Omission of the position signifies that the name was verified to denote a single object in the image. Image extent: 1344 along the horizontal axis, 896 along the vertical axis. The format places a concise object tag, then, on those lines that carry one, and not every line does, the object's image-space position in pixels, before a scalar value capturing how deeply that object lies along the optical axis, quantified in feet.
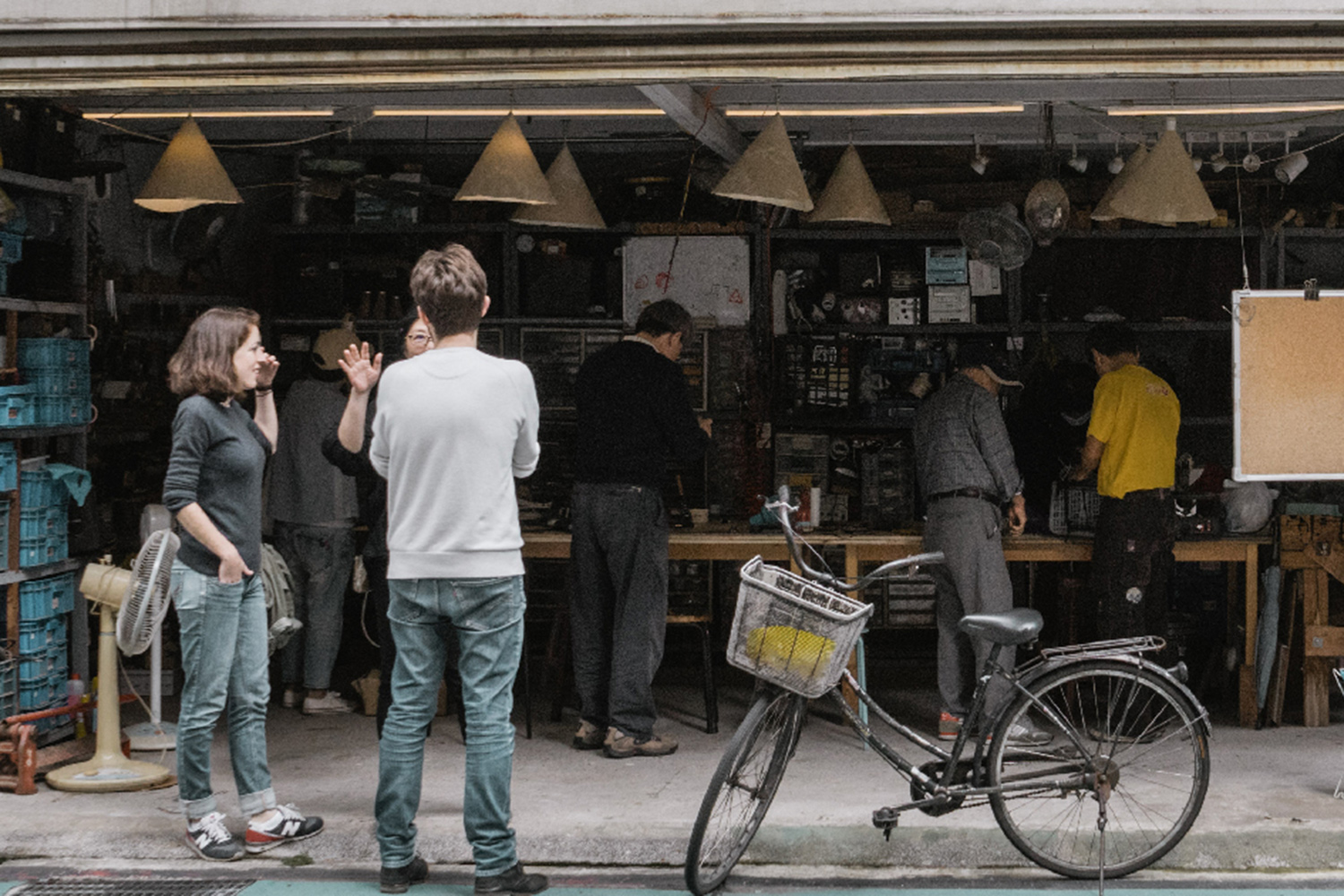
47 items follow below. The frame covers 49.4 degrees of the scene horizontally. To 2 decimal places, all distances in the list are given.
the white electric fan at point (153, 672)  18.62
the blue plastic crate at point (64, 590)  22.44
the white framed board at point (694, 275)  30.53
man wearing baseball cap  22.97
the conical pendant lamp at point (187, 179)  23.29
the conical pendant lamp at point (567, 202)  25.35
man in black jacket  21.68
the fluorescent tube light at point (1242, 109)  25.76
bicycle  15.78
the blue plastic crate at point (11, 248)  21.45
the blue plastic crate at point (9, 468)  21.22
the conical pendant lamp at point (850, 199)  25.49
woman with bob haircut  16.79
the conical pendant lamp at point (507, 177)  23.18
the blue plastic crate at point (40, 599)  21.76
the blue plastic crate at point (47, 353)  21.98
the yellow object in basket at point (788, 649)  15.61
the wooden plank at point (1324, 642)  23.79
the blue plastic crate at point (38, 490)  21.80
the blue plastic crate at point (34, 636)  21.76
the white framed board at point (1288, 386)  20.94
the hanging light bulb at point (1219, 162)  26.73
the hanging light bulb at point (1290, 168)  26.78
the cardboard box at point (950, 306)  31.27
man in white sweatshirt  15.16
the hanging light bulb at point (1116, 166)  27.71
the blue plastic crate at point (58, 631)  22.33
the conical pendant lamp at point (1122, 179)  24.17
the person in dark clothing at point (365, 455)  17.16
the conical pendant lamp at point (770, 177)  22.74
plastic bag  24.72
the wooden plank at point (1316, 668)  24.03
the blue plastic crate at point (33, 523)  21.77
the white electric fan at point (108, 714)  20.10
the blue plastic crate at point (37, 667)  21.74
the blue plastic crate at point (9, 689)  21.38
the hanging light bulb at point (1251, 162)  26.84
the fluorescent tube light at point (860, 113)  25.99
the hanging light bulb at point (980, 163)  28.48
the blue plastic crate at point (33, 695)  21.75
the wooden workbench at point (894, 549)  24.30
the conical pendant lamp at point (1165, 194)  23.63
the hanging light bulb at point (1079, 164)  28.07
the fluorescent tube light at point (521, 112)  26.63
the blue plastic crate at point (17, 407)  21.20
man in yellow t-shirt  23.56
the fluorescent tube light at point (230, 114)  26.73
